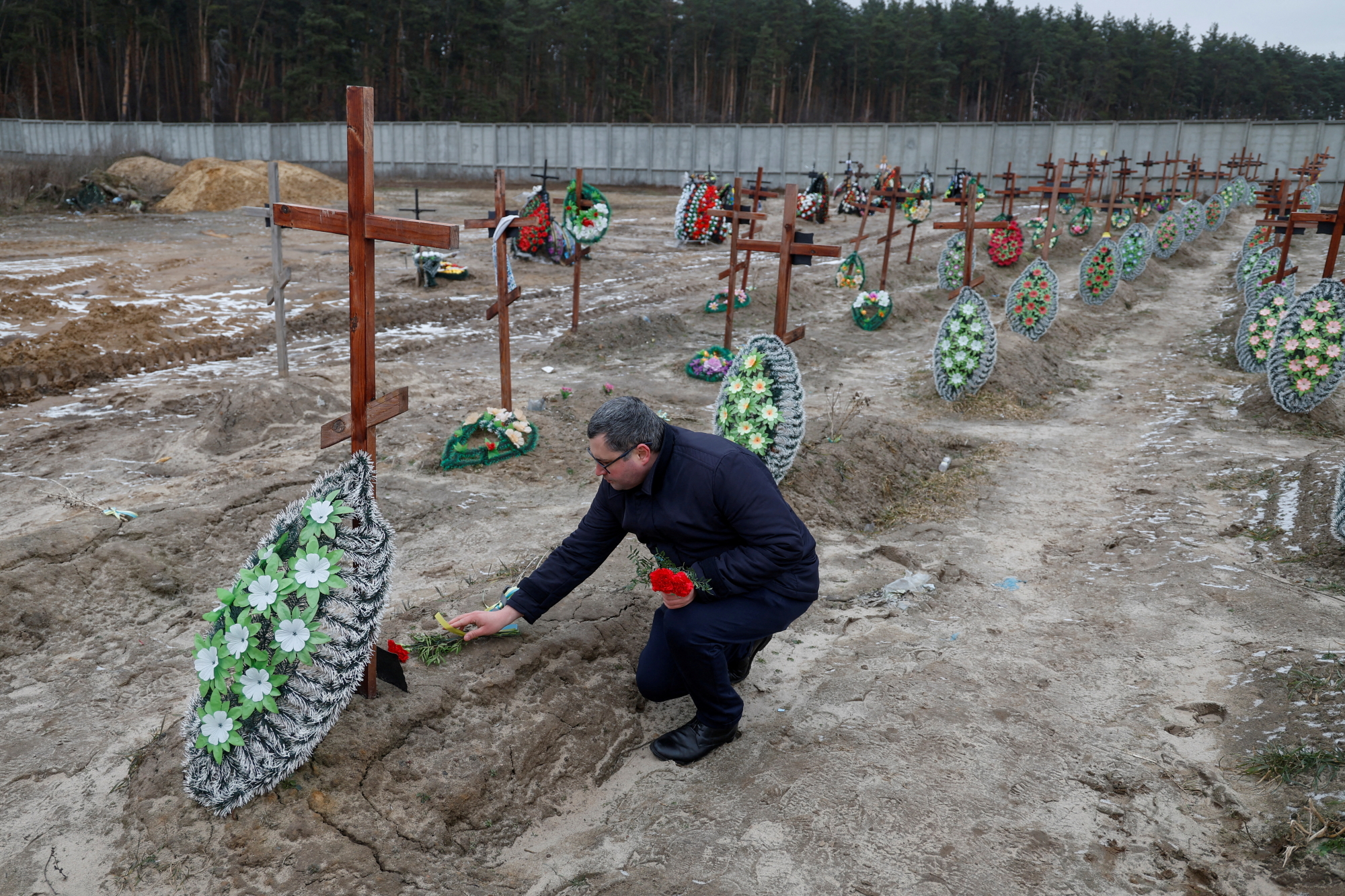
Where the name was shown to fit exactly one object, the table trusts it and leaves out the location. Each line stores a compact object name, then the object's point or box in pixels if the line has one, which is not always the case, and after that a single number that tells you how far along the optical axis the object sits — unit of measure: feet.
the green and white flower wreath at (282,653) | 9.09
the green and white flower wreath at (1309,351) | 24.99
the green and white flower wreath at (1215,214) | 79.20
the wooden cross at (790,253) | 20.89
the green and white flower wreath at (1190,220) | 67.97
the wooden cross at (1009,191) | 55.57
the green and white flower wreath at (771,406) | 19.57
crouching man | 10.21
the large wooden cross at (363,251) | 9.62
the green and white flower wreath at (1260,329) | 31.17
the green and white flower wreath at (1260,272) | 38.55
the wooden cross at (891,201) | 47.80
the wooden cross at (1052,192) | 51.93
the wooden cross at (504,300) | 22.79
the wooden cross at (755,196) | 35.46
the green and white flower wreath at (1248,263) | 43.01
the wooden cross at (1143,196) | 69.41
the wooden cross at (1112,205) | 67.69
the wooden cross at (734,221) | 32.35
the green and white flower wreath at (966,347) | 28.12
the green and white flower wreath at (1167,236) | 63.27
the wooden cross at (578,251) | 32.96
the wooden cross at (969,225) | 31.24
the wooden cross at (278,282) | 26.25
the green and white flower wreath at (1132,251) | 52.95
